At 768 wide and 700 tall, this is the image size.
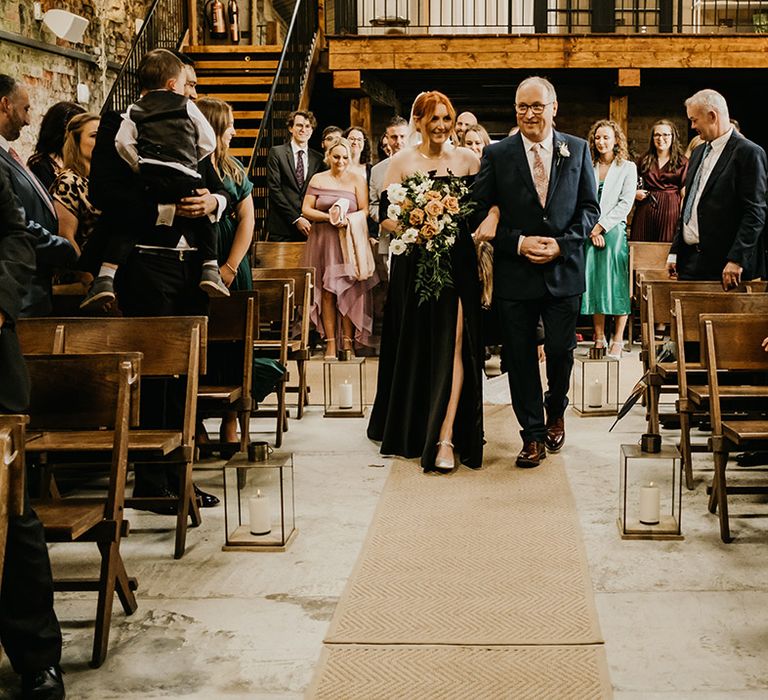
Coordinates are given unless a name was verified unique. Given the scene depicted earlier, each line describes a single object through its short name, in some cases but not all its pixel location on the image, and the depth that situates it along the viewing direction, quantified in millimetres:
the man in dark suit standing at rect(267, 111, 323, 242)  9828
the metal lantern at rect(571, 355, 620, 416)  6781
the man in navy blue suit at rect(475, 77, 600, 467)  5266
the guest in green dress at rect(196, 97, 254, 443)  5328
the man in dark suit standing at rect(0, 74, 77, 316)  4316
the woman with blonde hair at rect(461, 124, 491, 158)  8320
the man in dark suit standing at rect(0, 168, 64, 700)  2729
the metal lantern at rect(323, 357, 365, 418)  6817
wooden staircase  13164
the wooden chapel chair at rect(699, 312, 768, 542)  4340
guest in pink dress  8992
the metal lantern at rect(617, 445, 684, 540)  4191
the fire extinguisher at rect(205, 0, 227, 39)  15633
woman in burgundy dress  9844
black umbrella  5727
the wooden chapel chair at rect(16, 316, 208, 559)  4180
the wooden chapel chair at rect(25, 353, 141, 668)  3285
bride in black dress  5406
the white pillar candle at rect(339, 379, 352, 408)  6945
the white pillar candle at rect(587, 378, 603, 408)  6820
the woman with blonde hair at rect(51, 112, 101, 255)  5203
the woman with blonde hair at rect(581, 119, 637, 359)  8906
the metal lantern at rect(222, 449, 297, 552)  4137
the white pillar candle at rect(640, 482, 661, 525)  4281
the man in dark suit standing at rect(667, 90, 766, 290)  5840
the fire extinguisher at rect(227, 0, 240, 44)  15852
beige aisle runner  2951
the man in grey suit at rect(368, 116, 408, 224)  8569
